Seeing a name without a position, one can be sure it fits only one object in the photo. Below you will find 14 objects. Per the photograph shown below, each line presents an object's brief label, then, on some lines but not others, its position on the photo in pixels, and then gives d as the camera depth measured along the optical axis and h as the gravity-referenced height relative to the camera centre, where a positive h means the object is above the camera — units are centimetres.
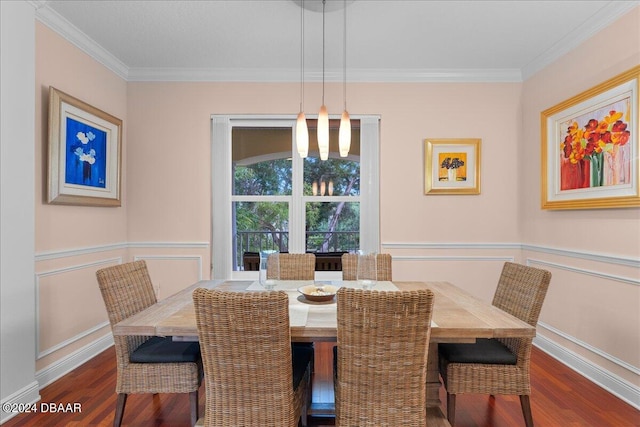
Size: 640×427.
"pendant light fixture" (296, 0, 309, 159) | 208 +48
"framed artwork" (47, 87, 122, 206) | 256 +51
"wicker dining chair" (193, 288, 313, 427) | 134 -58
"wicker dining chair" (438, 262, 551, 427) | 183 -80
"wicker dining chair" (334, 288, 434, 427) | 133 -56
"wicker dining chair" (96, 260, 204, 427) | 184 -80
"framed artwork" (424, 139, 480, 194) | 357 +50
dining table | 154 -51
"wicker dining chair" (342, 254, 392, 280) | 269 -41
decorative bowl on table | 192 -45
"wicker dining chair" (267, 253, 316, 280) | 271 -41
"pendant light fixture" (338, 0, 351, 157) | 203 +47
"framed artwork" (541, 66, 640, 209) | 232 +51
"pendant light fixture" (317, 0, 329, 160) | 204 +50
